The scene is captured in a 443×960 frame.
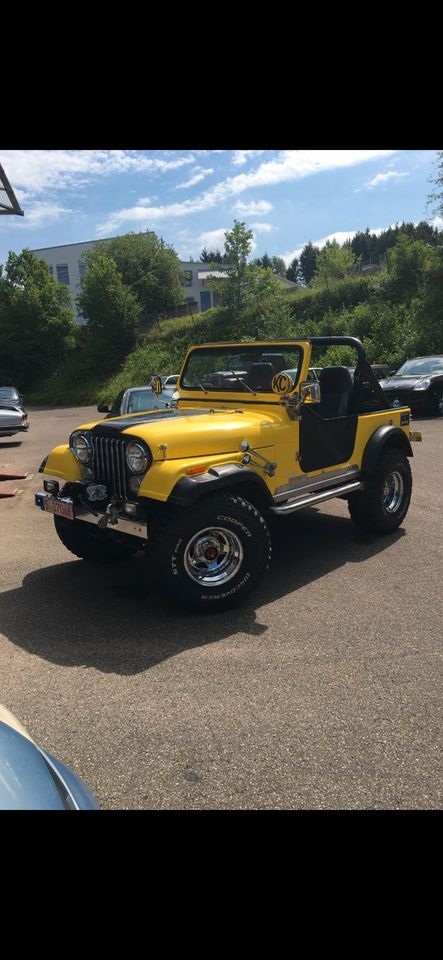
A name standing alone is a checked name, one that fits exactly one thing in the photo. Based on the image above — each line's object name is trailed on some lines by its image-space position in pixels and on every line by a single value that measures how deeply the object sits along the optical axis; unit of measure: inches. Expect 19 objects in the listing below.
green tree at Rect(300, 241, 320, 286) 4131.4
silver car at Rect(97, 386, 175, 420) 330.3
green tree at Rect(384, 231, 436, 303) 1141.7
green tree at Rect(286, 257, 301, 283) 4229.8
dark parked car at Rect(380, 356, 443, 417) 527.5
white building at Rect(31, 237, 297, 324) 2252.7
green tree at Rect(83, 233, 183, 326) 1713.8
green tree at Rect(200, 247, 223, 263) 3462.6
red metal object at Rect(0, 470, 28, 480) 372.5
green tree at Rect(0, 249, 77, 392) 1558.8
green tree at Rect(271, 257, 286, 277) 4170.0
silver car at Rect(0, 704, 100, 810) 60.7
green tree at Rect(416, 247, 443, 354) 879.7
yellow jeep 151.9
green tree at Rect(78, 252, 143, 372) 1502.2
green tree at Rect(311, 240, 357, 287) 1665.8
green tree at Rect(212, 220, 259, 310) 1376.7
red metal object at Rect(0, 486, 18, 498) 320.2
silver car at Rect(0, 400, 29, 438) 542.0
